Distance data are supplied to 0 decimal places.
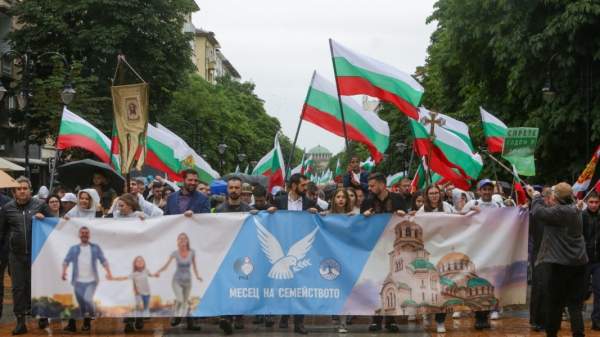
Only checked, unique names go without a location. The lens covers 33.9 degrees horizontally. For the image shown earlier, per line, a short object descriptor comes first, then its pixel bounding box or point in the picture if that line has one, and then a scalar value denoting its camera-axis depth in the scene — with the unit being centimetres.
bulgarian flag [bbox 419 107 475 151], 1807
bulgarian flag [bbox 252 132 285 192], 1881
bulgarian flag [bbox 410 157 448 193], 2128
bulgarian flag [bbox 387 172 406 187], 3132
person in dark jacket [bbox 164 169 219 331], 1202
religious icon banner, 1362
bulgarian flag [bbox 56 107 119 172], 1622
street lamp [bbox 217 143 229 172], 4684
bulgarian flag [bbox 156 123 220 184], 1861
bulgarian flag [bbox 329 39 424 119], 1377
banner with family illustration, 1141
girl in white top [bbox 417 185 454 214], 1220
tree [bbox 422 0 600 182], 2655
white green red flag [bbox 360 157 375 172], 2512
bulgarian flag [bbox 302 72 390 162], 1477
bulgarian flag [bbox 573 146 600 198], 1361
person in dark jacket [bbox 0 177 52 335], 1168
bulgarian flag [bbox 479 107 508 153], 1814
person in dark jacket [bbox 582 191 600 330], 1195
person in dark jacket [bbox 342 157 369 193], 1390
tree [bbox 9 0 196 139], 4047
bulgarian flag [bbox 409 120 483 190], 1641
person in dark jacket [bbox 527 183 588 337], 1021
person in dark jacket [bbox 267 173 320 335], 1265
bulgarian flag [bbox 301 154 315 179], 2773
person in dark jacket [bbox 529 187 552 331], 1124
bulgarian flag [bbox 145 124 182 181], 1859
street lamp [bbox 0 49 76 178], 2581
